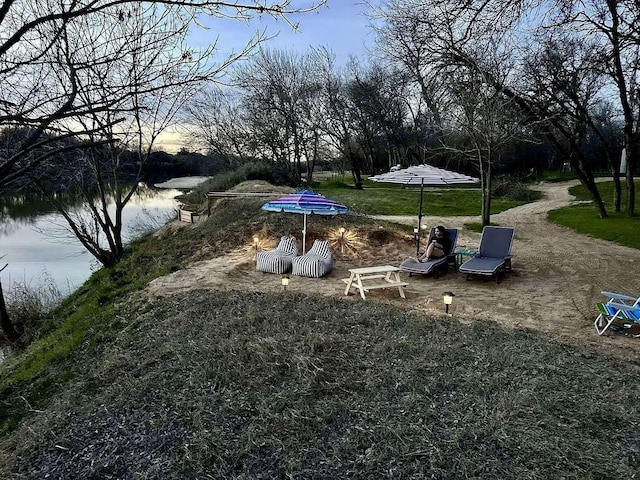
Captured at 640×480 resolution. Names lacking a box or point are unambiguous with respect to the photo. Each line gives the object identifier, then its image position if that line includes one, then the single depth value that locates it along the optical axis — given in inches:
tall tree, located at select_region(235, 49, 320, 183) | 1076.5
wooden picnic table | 288.7
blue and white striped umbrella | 344.2
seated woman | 350.6
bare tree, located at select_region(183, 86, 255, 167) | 1102.4
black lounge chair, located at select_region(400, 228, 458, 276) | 329.4
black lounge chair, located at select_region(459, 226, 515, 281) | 323.0
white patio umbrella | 362.3
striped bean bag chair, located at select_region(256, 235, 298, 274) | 350.3
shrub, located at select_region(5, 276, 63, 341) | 412.5
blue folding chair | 219.6
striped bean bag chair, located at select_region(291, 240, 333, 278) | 339.9
